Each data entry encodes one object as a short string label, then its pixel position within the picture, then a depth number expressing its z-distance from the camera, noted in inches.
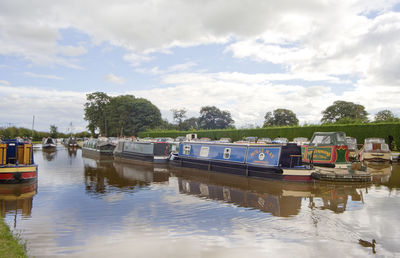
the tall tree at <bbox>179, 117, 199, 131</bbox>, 3048.7
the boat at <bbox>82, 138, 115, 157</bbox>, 1305.4
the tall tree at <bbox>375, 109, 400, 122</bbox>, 2287.4
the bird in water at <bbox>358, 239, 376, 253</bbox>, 242.8
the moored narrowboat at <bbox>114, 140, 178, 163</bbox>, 919.0
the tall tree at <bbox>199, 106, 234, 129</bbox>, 3279.3
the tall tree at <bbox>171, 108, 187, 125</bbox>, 3046.3
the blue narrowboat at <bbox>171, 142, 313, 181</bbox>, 545.6
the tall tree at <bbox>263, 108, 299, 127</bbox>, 2615.7
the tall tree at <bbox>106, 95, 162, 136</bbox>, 2719.0
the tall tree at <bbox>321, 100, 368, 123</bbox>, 2303.2
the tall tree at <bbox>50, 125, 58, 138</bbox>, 4185.5
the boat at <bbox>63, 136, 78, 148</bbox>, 2018.9
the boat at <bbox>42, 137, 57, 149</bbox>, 1902.1
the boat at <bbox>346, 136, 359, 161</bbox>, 928.5
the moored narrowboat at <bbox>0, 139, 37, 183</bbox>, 507.5
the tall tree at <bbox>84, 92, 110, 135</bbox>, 2849.4
